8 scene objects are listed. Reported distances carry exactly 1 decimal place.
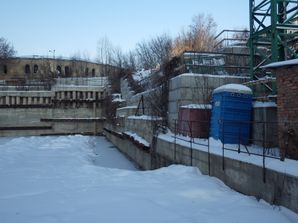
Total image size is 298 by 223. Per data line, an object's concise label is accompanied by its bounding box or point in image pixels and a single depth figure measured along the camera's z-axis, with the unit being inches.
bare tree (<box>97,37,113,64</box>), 2311.8
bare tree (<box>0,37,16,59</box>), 2828.5
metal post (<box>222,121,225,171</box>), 320.5
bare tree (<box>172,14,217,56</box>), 1104.2
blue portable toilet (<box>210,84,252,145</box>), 410.3
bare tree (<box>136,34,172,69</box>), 1272.1
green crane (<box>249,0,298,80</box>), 510.6
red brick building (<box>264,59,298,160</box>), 289.6
